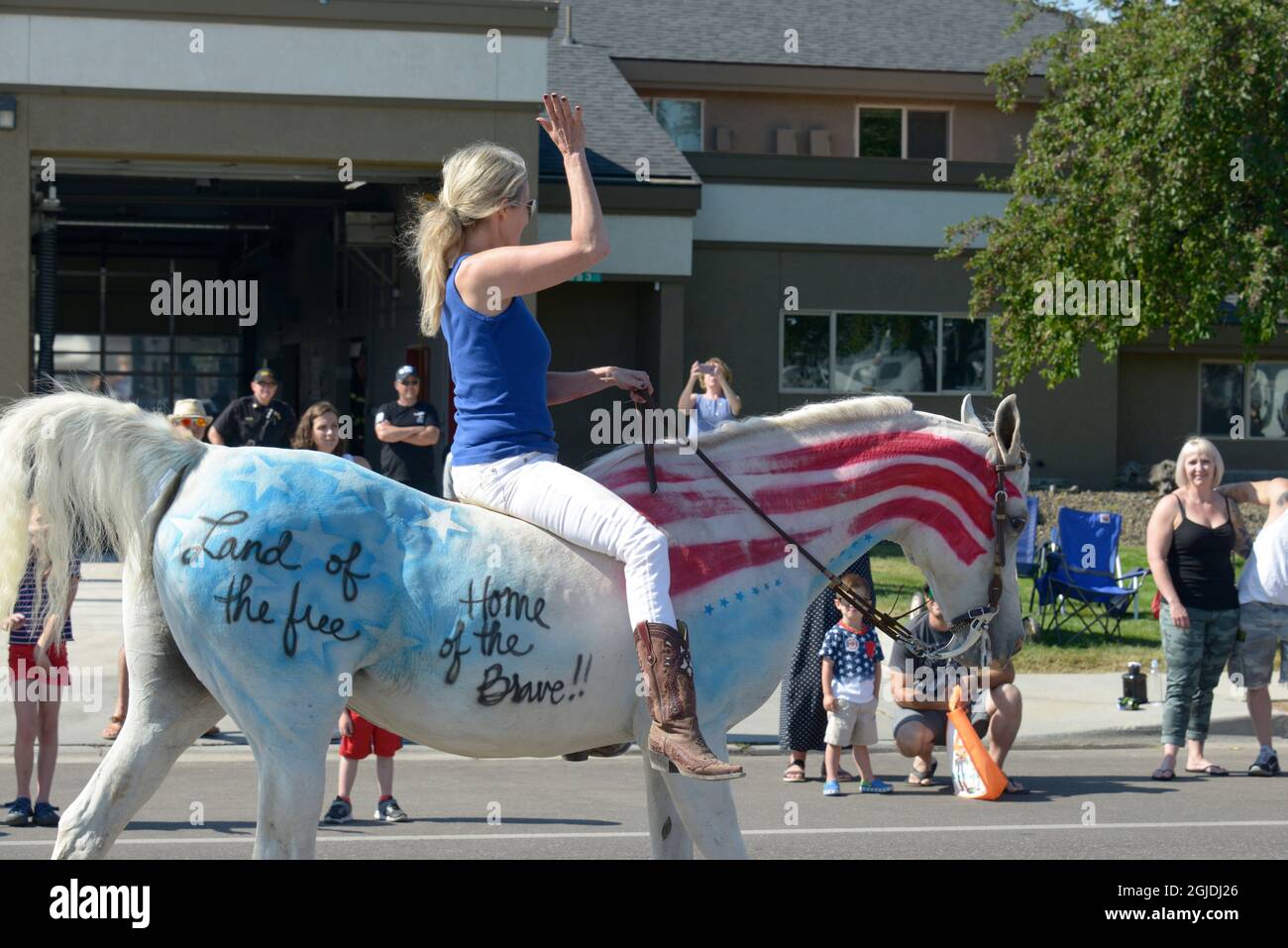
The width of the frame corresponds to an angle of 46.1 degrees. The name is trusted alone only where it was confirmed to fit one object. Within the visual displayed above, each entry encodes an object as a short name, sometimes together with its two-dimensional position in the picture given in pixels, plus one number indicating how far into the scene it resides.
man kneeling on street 9.65
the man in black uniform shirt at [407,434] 11.41
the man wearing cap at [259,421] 11.66
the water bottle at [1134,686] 12.12
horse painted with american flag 4.36
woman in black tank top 10.26
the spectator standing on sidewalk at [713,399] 13.10
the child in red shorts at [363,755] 8.38
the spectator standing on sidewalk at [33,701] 8.09
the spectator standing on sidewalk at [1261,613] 10.40
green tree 18.48
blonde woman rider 4.45
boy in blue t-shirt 9.51
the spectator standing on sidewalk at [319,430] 10.56
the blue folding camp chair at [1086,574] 14.67
